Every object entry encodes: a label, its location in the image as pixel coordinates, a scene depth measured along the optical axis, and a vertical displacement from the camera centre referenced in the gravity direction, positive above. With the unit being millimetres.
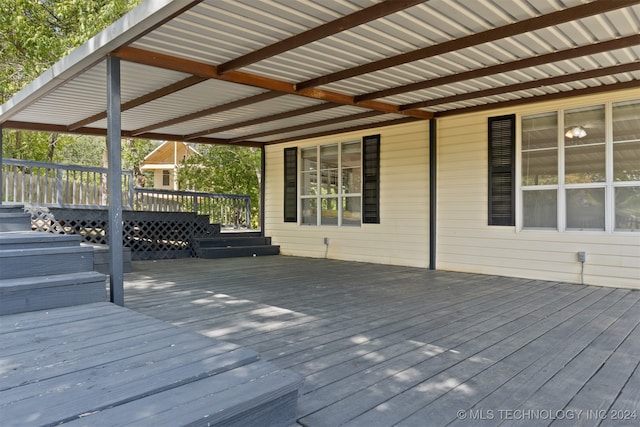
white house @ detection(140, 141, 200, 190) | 25672 +2938
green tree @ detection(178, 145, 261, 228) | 15219 +1426
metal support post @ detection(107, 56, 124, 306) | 3785 +348
